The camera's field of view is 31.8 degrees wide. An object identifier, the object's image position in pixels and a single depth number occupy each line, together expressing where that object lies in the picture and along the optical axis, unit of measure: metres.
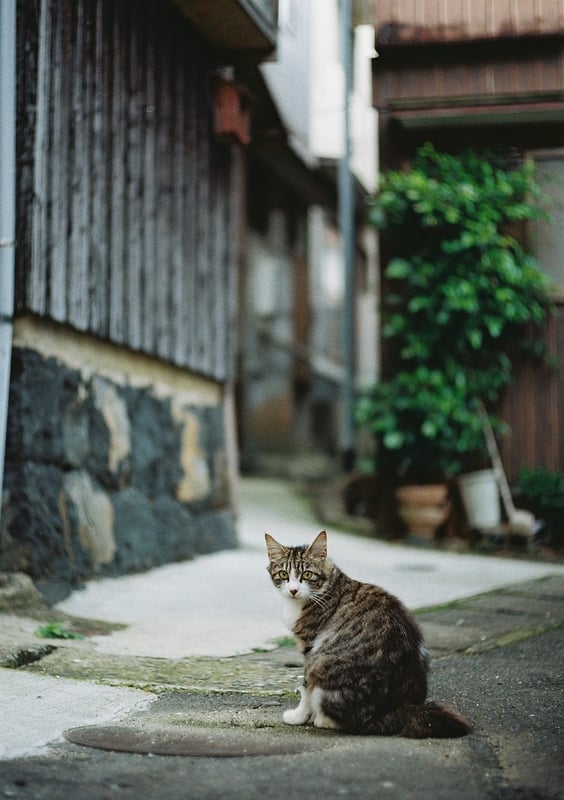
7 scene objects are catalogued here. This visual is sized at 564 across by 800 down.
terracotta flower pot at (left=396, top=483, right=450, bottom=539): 9.79
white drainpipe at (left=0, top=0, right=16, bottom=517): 5.50
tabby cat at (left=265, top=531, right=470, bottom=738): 3.51
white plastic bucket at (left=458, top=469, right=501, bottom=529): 9.93
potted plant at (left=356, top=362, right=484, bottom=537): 9.68
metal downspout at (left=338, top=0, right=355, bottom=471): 13.14
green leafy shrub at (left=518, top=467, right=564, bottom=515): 9.82
